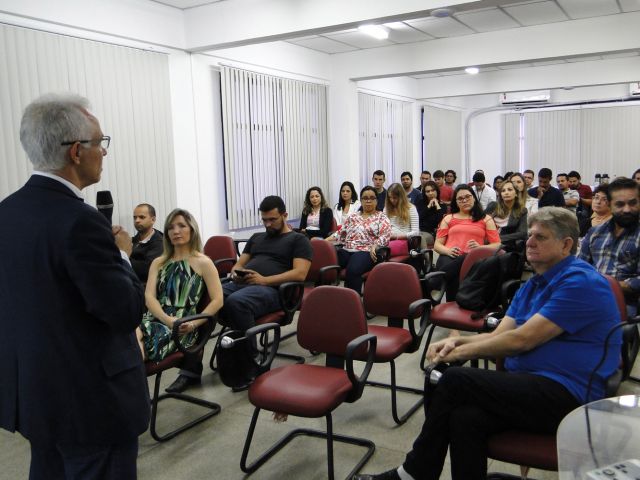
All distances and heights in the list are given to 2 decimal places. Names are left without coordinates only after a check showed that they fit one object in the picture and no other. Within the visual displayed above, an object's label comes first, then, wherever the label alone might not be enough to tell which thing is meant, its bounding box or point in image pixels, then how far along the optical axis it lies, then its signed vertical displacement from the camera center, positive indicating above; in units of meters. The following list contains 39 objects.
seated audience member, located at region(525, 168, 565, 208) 6.84 -0.33
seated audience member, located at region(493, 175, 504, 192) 9.05 -0.17
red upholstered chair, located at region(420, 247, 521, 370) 3.46 -0.92
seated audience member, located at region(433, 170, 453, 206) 9.39 -0.27
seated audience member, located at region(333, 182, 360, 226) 6.93 -0.33
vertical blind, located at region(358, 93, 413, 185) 8.98 +0.73
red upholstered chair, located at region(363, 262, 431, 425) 3.05 -0.80
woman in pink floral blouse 5.13 -0.60
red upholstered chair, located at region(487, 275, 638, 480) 1.80 -0.95
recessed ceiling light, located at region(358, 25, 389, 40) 6.27 +1.72
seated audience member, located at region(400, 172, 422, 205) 8.53 -0.10
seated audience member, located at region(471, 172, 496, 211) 8.39 -0.29
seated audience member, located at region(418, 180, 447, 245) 6.83 -0.49
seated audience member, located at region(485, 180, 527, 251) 5.46 -0.48
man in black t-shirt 3.52 -0.64
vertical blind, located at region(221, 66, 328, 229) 6.27 +0.53
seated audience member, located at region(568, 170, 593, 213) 8.05 -0.37
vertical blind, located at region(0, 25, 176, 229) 4.12 +0.77
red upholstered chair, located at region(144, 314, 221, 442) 2.87 -0.95
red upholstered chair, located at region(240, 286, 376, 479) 2.36 -0.93
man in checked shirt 3.43 -0.48
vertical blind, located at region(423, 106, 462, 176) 11.30 +0.80
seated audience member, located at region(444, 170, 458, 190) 10.28 -0.06
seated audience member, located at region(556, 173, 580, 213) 8.09 -0.39
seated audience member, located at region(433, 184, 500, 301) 4.84 -0.52
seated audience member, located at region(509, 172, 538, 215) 5.98 -0.25
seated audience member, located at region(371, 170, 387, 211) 8.16 -0.06
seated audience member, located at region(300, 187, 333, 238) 6.48 -0.44
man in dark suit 1.36 -0.29
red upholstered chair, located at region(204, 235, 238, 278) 4.95 -0.65
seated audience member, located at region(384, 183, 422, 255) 6.00 -0.42
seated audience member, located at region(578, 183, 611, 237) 4.30 -0.30
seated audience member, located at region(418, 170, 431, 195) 9.65 -0.02
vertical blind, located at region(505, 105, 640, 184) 12.32 +0.68
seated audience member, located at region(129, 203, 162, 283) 4.28 -0.45
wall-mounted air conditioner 12.36 +1.72
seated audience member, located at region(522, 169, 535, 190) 9.88 -0.09
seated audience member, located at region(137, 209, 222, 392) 3.20 -0.58
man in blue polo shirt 1.95 -0.77
